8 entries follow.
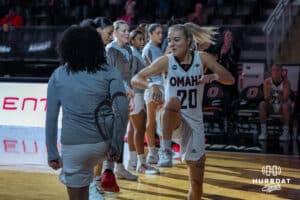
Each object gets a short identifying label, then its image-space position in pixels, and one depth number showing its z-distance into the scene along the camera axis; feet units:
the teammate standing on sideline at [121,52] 23.59
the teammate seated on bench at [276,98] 37.58
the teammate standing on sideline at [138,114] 26.32
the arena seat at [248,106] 38.60
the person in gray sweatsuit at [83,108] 13.16
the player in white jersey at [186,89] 17.72
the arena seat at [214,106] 38.34
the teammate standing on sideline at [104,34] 22.13
